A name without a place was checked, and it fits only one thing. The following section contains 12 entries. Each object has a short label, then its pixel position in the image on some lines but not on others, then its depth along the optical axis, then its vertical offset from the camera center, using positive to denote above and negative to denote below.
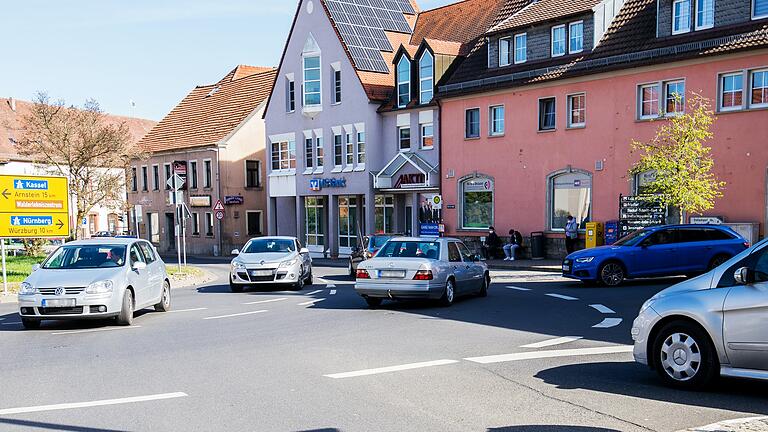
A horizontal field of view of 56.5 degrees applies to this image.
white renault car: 18.77 -2.06
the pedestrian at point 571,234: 26.92 -1.90
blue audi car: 18.38 -1.85
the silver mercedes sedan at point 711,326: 6.66 -1.40
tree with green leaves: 20.98 +0.54
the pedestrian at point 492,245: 29.84 -2.54
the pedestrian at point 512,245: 29.17 -2.49
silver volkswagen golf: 12.16 -1.67
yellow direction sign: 19.42 -0.50
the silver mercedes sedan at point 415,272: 14.08 -1.75
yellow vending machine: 25.41 -1.83
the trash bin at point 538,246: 28.75 -2.50
